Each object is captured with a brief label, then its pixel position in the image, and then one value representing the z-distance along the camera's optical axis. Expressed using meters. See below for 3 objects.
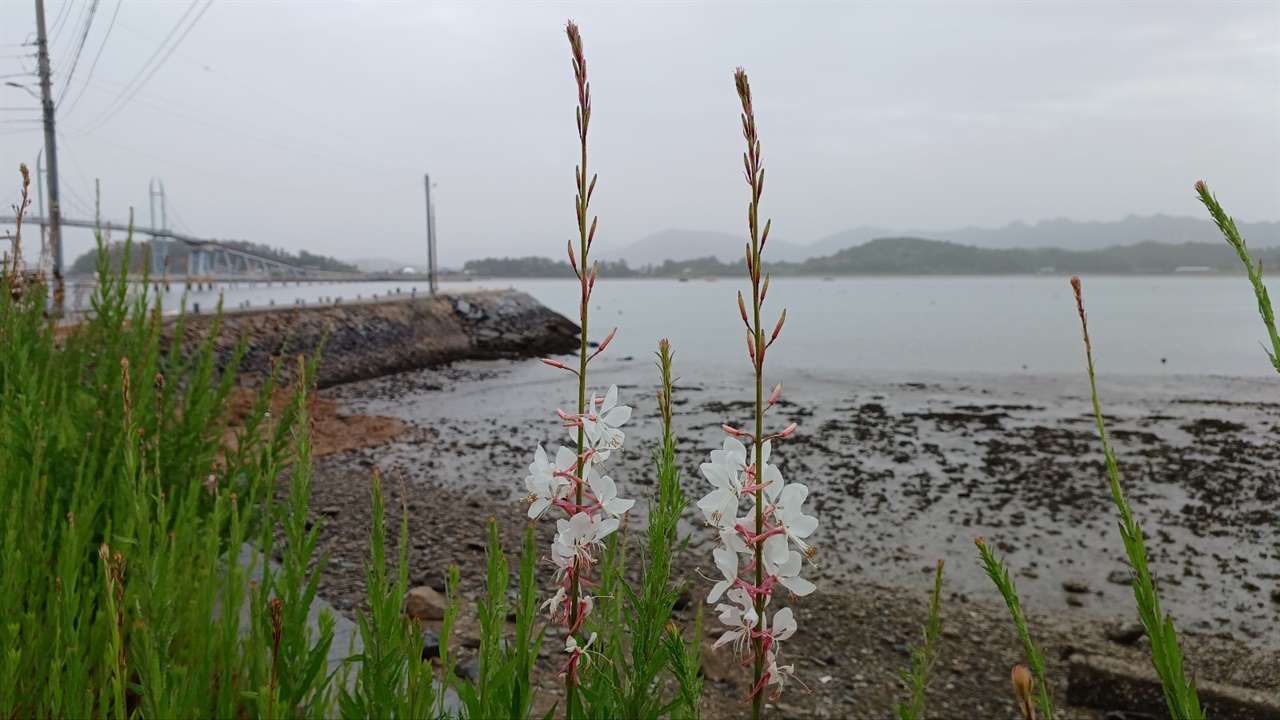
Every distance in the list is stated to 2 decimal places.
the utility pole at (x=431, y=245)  35.11
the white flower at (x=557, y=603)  0.92
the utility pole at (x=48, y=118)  5.45
